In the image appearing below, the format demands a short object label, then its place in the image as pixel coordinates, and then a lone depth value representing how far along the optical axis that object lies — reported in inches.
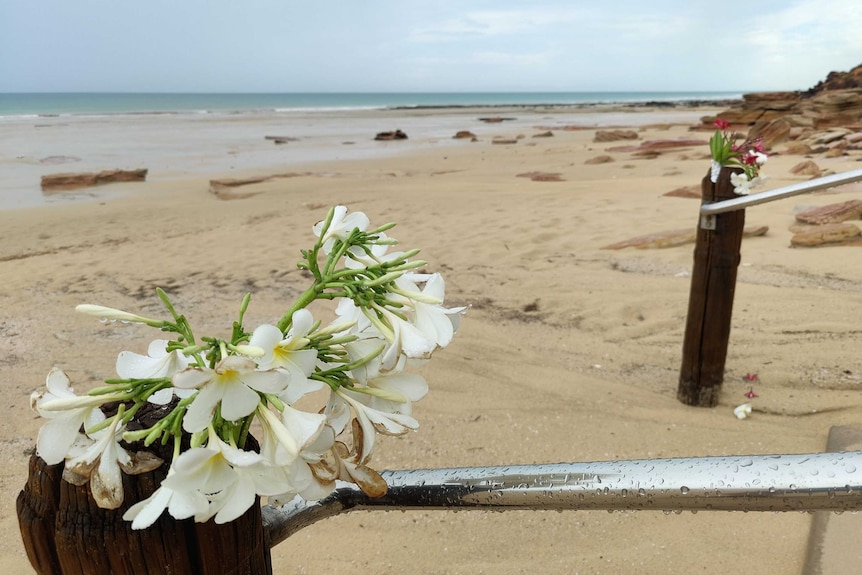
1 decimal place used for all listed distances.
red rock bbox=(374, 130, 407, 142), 876.6
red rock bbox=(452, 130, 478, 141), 898.3
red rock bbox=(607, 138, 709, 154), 622.6
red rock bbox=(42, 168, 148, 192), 436.1
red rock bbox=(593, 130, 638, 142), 773.4
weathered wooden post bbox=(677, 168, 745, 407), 115.6
